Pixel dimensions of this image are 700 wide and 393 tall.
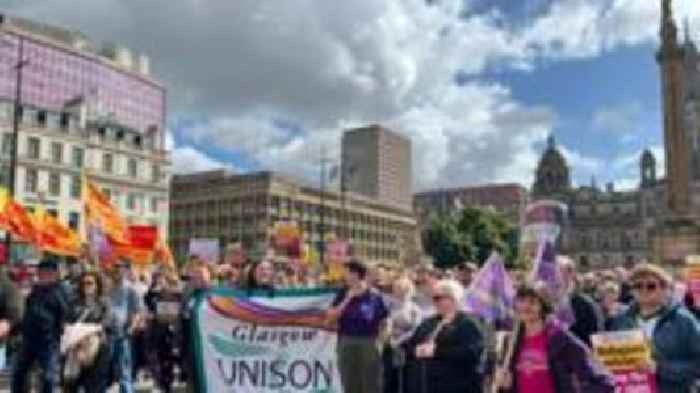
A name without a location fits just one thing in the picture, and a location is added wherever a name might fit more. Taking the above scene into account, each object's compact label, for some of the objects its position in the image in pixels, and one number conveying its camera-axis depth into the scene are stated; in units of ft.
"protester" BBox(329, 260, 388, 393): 37.17
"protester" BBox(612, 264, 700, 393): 23.77
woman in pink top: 22.25
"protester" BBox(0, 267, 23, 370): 35.19
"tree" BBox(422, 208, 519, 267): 262.67
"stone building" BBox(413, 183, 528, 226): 611.88
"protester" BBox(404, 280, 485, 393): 29.63
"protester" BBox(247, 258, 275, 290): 41.04
